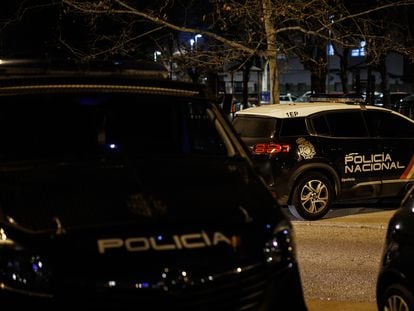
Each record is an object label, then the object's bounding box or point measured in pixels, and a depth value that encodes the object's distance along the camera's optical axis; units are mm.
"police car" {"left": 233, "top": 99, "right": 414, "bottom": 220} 9766
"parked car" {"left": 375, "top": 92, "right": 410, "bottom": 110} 39612
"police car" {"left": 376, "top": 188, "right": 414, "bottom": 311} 4234
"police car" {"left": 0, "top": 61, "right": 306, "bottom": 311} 2889
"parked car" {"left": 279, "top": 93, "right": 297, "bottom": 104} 43250
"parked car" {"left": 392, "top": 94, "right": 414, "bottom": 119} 25855
